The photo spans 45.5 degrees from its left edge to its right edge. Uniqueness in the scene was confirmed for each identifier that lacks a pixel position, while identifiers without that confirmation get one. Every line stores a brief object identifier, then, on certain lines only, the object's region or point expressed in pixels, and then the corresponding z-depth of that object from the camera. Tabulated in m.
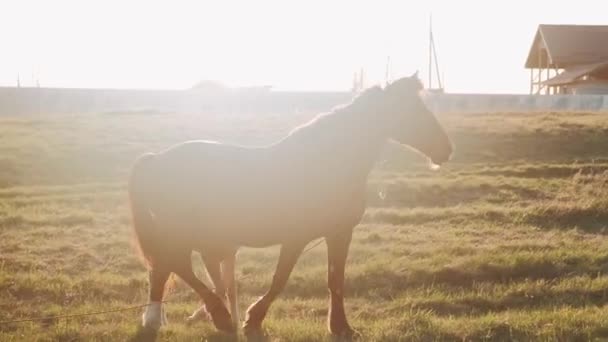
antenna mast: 57.19
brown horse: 5.86
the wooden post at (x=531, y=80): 54.19
